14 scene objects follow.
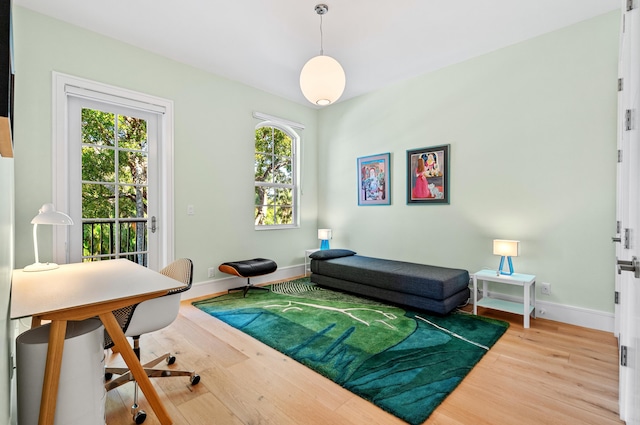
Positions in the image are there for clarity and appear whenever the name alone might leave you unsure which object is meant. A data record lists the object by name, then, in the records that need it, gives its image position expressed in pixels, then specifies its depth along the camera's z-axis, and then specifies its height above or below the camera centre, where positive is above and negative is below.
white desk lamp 1.96 -0.06
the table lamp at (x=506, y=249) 3.01 -0.39
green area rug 1.89 -1.08
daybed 3.11 -0.79
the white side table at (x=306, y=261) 5.09 -0.87
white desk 1.29 -0.41
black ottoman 3.79 -0.73
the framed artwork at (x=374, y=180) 4.36 +0.44
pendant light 2.46 +1.06
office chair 1.71 -0.66
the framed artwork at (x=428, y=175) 3.78 +0.44
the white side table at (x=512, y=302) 2.85 -0.86
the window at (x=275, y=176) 4.68 +0.53
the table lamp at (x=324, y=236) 4.87 -0.42
